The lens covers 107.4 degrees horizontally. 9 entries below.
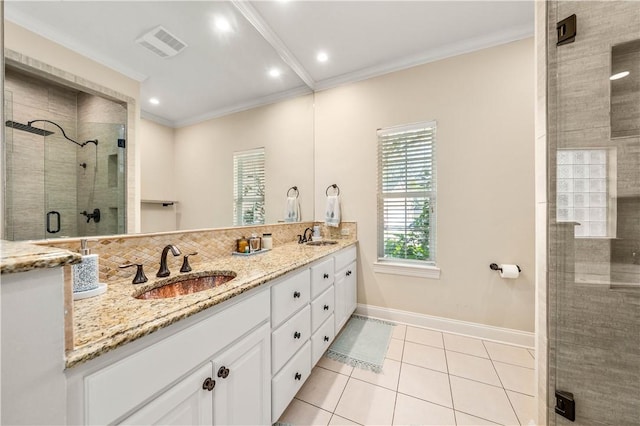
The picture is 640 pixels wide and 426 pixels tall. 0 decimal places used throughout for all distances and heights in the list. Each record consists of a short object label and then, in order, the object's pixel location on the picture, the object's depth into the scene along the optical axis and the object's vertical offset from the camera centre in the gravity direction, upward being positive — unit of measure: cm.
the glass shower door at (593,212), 97 -1
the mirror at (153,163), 94 +29
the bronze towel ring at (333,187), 273 +27
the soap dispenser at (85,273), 87 -23
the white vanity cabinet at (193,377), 57 -51
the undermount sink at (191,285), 112 -38
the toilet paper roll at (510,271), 198 -51
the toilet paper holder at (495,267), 206 -50
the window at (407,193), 237 +18
